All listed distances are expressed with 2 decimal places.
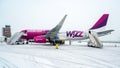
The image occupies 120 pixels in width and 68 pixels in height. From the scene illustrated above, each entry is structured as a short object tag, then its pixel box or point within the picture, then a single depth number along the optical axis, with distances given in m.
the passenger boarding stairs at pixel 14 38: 36.85
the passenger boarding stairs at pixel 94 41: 30.06
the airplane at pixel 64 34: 33.14
